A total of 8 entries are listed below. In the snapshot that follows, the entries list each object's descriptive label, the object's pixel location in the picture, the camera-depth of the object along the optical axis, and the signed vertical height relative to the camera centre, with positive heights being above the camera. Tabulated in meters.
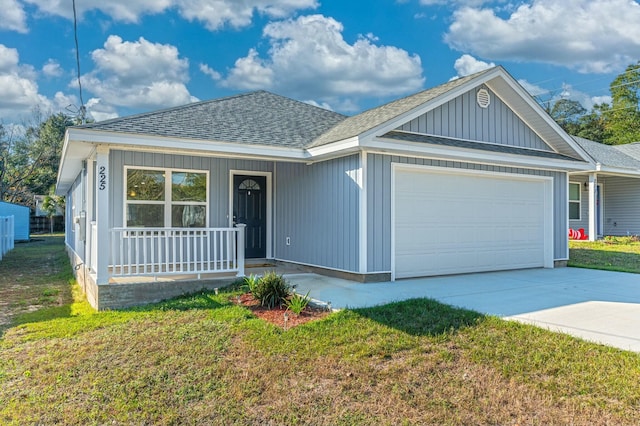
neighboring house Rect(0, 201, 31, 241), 21.86 -0.18
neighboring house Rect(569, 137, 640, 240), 16.83 +0.67
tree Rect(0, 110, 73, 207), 34.53 +4.40
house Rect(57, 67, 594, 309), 7.41 +0.63
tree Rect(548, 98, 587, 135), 38.85 +9.45
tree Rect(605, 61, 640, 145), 34.41 +9.31
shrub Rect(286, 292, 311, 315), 5.64 -1.22
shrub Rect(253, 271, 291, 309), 6.20 -1.14
